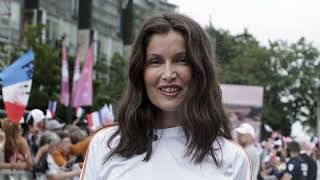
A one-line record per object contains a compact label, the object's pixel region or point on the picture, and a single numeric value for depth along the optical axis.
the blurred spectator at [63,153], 9.81
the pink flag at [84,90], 21.08
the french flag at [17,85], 9.17
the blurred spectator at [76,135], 10.25
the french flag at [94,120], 13.70
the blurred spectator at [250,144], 9.90
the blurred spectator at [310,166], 11.38
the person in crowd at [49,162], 8.89
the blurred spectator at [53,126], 12.59
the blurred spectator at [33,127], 10.60
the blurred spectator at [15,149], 8.55
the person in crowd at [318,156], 12.15
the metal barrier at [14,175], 8.20
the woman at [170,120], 2.25
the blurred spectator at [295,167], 11.27
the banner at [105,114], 13.55
